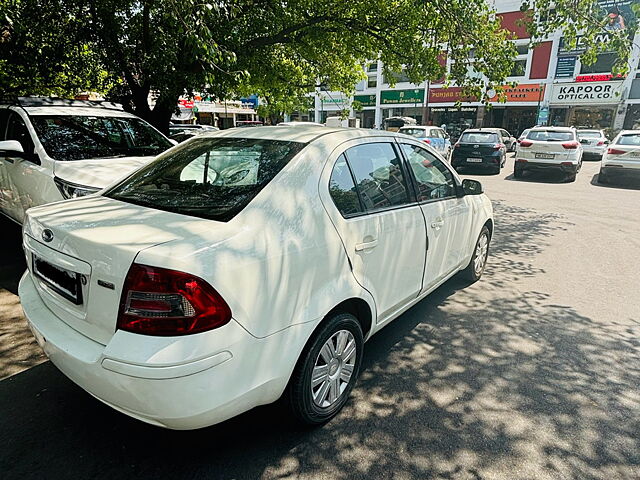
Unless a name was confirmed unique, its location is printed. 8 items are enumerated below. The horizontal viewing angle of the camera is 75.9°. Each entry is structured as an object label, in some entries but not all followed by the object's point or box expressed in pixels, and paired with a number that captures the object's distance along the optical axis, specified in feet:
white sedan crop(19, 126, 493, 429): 5.71
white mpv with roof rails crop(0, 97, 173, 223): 14.16
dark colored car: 45.91
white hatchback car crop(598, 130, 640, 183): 38.27
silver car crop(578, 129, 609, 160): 64.80
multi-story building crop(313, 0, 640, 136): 97.91
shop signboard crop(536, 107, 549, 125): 105.29
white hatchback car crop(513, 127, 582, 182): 40.70
